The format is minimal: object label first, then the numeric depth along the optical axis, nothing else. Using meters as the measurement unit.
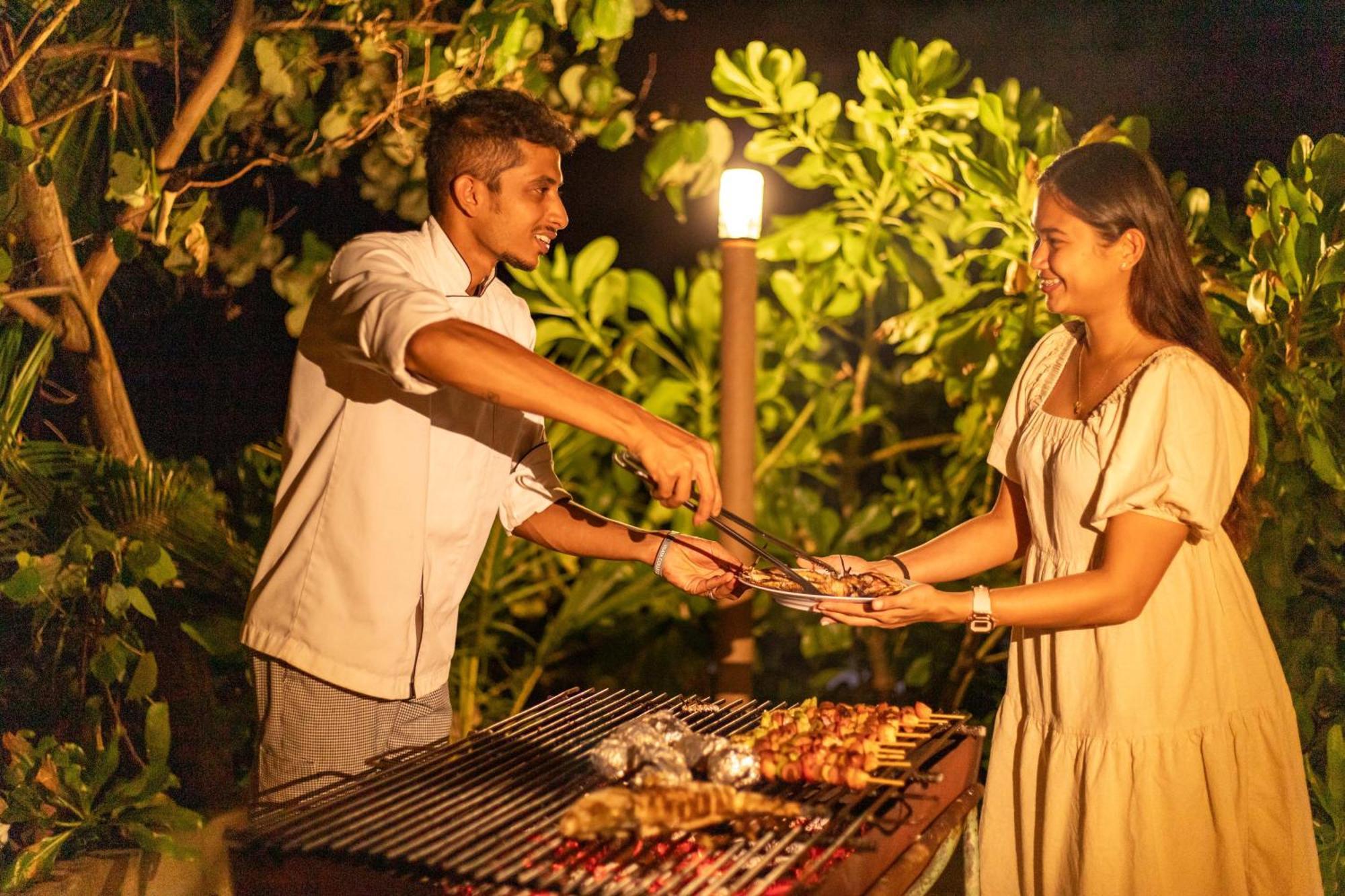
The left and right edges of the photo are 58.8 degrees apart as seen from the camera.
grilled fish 1.74
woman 2.29
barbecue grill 1.68
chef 2.08
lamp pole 3.51
